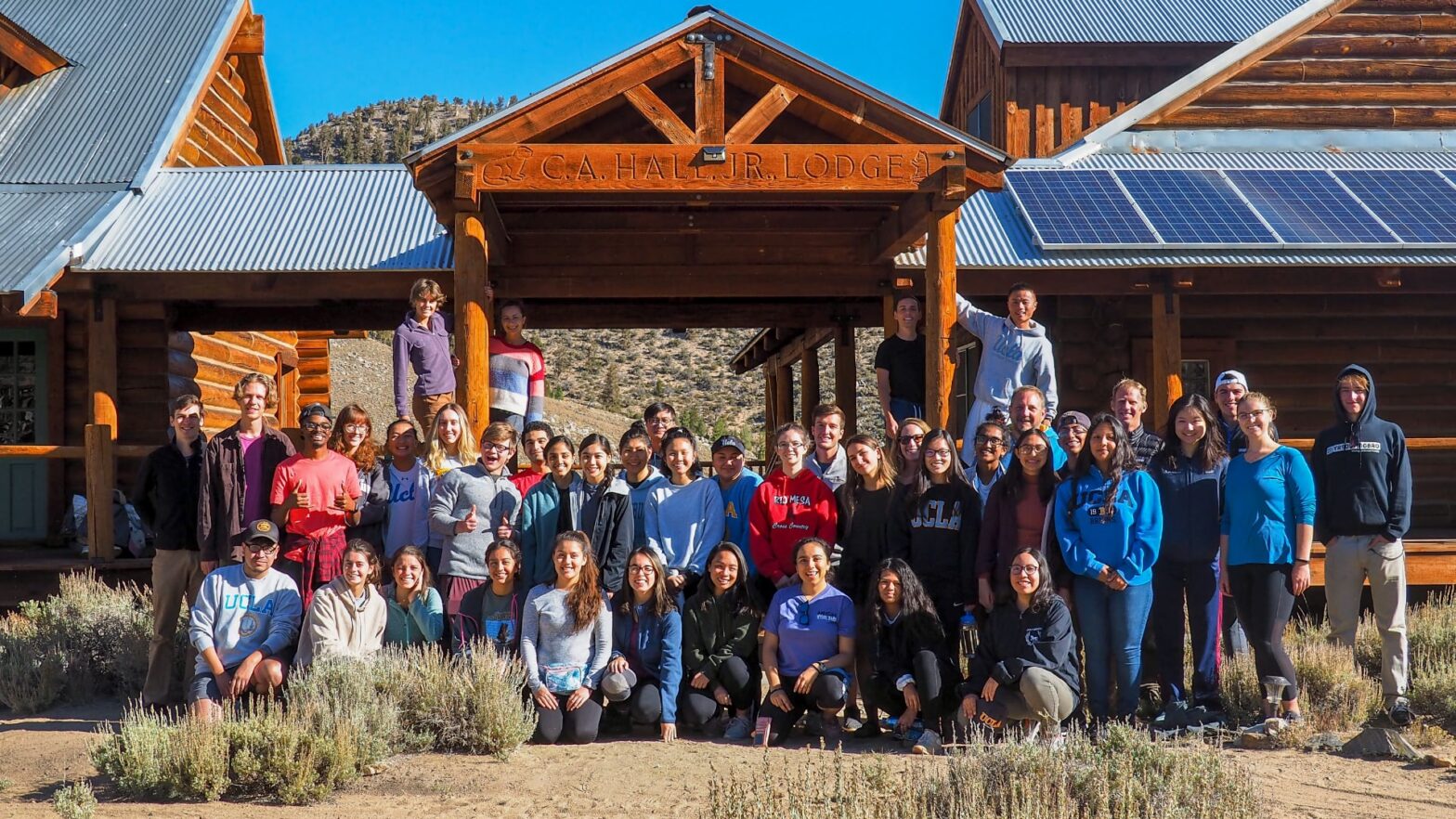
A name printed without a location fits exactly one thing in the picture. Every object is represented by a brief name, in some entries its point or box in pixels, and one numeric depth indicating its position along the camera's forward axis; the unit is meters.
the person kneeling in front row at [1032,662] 6.84
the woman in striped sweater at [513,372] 9.37
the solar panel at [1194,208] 11.62
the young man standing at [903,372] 9.45
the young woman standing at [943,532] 7.47
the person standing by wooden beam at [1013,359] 8.59
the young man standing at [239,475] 7.74
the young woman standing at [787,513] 7.63
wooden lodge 9.09
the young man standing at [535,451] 7.91
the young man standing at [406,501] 7.82
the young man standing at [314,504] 7.57
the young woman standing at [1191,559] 7.27
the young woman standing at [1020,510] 7.35
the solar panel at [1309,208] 11.52
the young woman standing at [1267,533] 7.10
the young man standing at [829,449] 7.90
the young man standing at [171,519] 8.05
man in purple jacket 8.57
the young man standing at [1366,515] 7.40
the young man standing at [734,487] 7.90
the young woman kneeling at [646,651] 7.37
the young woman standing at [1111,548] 7.05
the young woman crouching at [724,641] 7.50
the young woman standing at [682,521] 7.77
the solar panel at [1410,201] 11.63
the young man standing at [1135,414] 7.57
